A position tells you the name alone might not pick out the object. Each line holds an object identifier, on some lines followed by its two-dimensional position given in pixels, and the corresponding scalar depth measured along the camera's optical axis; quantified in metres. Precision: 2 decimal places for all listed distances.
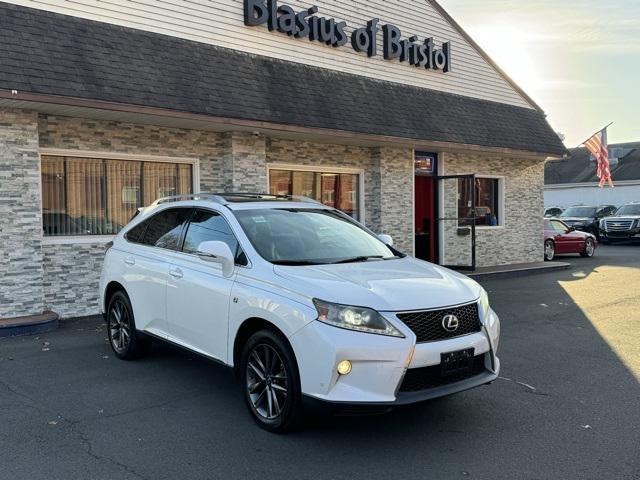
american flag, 27.42
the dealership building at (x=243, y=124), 8.73
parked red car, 19.00
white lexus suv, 4.14
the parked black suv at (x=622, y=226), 26.00
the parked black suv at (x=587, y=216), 27.91
